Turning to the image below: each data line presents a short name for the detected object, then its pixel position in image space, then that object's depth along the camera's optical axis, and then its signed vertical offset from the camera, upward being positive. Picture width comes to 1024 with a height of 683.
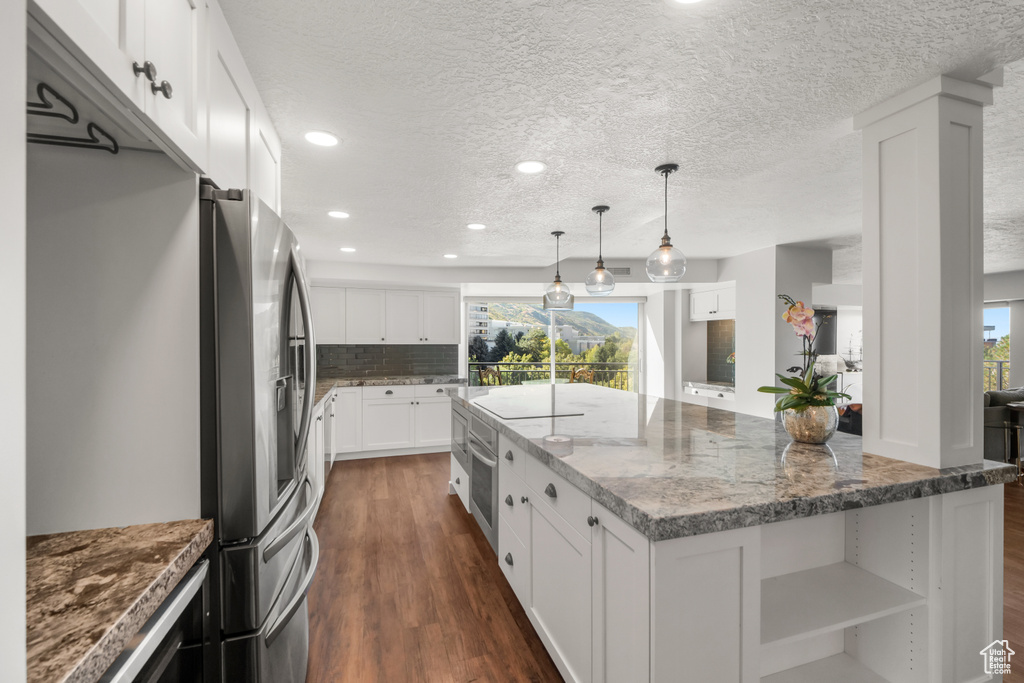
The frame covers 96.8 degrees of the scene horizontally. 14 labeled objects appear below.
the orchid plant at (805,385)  1.81 -0.18
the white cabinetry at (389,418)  5.17 -0.90
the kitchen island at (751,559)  1.12 -0.67
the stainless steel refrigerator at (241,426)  1.12 -0.22
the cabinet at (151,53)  0.65 +0.50
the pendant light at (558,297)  3.64 +0.35
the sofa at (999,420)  4.48 -0.79
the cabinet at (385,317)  5.32 +0.30
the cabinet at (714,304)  5.54 +0.47
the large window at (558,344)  6.77 -0.05
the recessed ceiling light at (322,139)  2.02 +0.92
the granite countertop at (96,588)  0.64 -0.44
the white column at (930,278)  1.54 +0.22
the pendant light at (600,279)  3.21 +0.44
